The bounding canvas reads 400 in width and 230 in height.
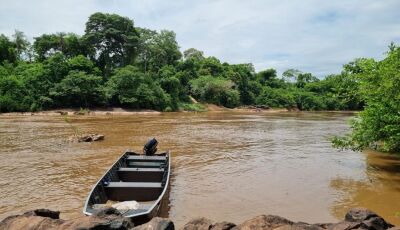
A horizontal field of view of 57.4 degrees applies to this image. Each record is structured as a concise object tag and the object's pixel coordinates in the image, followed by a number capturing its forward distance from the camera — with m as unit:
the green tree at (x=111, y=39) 52.59
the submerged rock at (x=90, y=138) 18.83
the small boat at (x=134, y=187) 6.75
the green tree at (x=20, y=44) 59.06
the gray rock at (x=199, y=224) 5.01
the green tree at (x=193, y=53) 80.00
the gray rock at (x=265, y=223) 4.76
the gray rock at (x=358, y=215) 5.44
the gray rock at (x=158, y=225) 4.75
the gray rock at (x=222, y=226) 5.03
